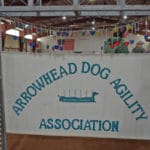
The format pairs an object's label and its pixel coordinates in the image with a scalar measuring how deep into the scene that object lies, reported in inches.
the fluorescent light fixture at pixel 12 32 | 343.1
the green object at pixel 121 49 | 143.3
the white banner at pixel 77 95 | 105.9
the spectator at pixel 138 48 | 186.9
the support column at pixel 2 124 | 106.3
